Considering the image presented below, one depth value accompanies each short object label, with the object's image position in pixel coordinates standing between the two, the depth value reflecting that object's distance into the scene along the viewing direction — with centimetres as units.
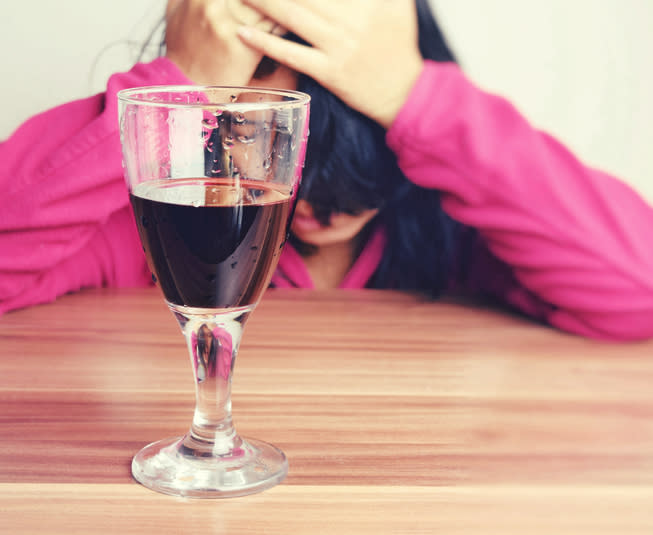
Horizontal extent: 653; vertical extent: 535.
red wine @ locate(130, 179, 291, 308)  42
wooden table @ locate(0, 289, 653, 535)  41
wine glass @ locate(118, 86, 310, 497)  41
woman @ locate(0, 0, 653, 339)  88
